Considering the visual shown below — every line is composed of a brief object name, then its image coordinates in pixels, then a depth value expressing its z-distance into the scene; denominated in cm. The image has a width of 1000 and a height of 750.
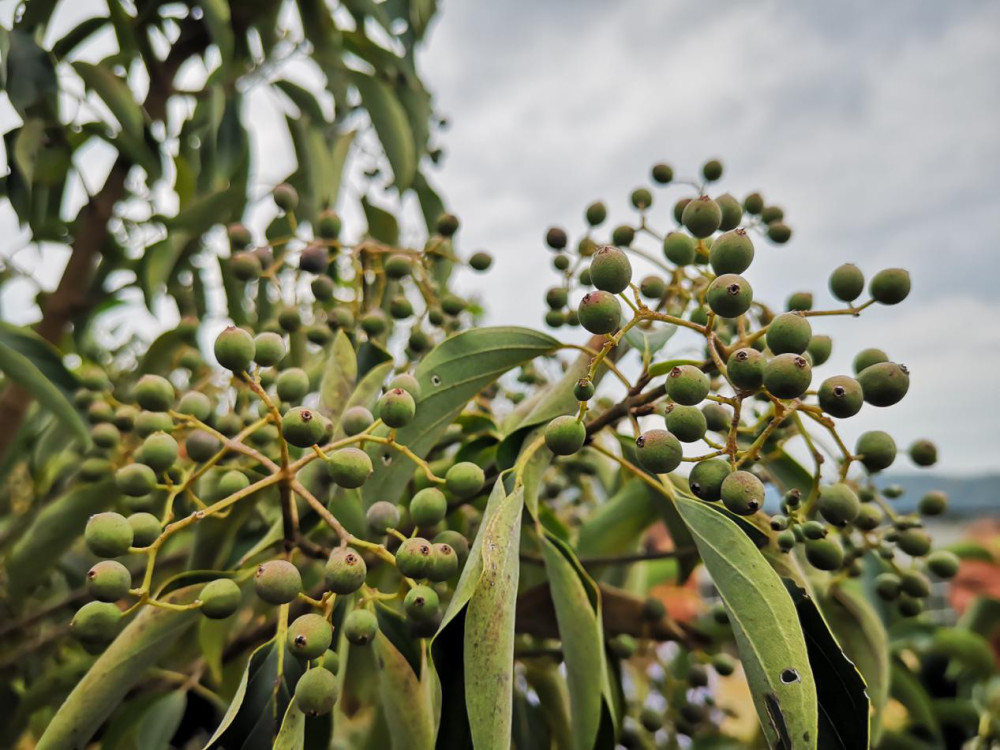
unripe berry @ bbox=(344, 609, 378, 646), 15
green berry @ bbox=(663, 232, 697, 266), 19
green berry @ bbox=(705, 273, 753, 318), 14
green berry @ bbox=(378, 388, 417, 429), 17
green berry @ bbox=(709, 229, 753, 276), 15
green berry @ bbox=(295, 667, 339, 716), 14
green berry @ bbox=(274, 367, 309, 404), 19
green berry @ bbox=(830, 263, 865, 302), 18
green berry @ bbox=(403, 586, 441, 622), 15
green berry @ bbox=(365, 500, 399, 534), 17
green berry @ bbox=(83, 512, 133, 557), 16
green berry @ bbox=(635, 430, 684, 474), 14
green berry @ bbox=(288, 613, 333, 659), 14
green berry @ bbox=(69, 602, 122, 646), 16
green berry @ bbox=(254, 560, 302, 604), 15
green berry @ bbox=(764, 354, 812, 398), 14
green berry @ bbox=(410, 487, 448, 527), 17
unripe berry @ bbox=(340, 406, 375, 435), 18
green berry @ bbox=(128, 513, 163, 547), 17
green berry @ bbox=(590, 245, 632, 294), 15
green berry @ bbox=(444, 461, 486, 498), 17
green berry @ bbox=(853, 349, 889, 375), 17
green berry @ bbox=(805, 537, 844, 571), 18
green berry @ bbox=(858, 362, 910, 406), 15
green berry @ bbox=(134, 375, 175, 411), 19
